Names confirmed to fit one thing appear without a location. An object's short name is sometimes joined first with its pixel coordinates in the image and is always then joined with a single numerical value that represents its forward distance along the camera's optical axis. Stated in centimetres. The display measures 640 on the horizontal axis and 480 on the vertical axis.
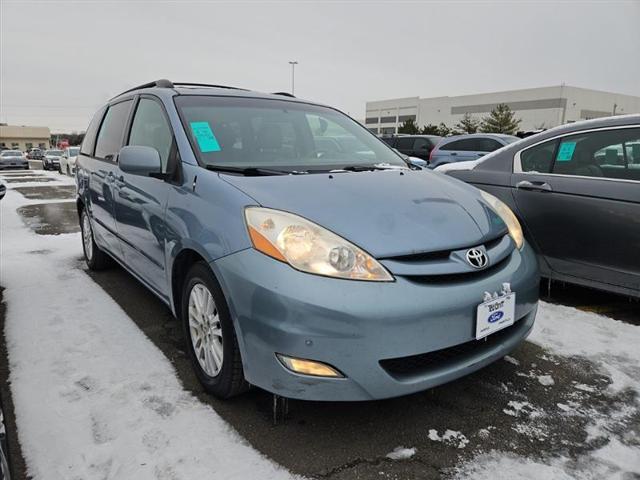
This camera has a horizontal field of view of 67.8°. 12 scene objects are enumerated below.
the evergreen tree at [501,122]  4597
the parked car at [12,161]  3133
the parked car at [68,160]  2155
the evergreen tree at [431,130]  4884
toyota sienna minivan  184
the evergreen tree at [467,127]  4934
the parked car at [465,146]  1142
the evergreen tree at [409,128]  4647
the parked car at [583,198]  326
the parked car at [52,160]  3039
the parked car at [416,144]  1375
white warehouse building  6556
